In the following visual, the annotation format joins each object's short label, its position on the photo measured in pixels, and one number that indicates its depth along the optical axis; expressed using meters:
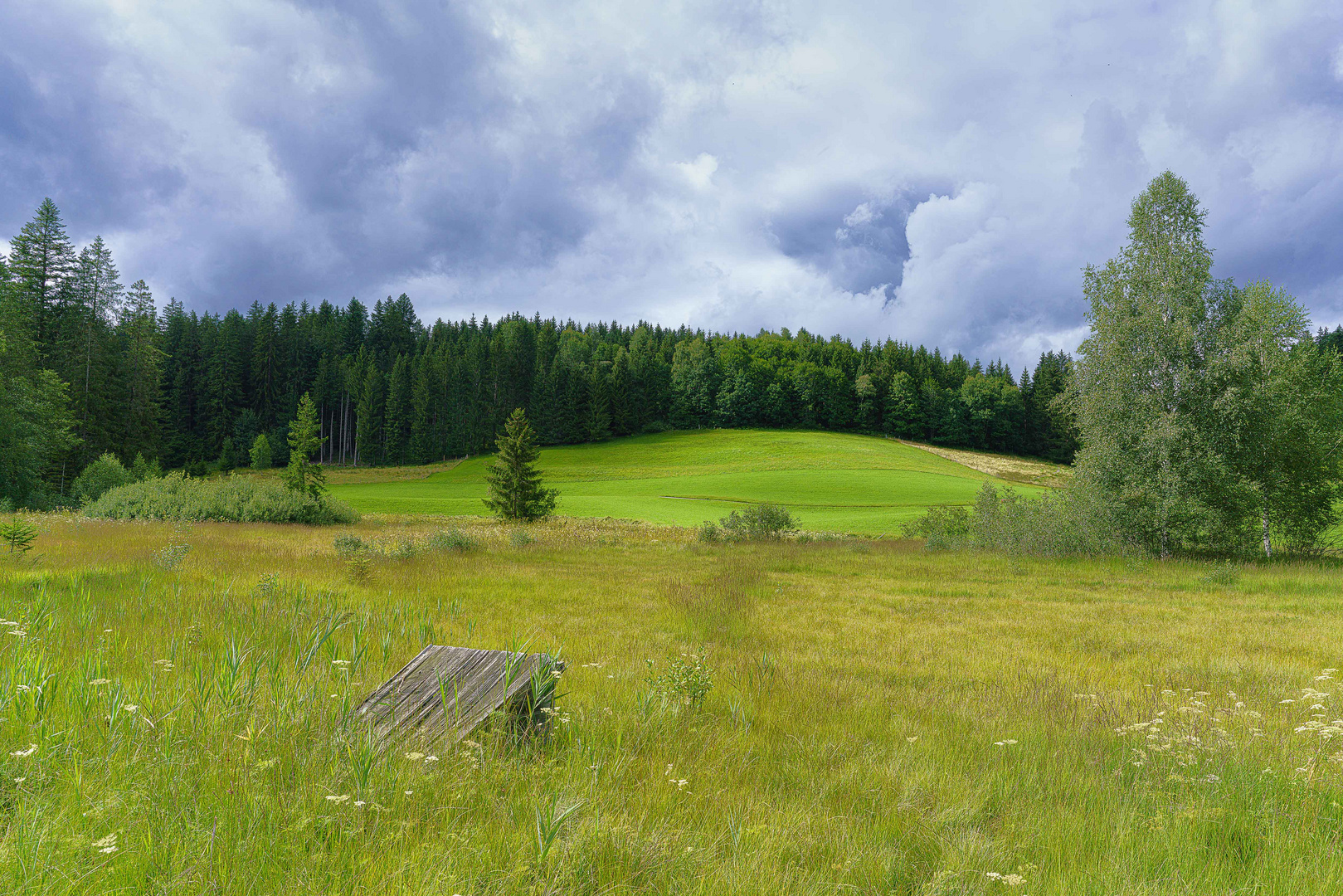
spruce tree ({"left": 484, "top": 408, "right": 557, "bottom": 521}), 33.06
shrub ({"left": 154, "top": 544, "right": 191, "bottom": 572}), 10.47
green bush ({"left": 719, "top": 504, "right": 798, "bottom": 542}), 26.95
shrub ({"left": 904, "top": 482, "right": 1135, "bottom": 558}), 19.86
